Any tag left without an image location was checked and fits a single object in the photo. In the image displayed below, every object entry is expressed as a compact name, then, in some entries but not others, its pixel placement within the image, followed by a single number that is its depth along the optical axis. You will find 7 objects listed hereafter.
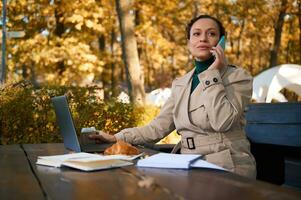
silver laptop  2.16
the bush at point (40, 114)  5.06
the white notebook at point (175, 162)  1.68
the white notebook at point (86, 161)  1.70
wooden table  1.23
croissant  2.09
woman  2.28
